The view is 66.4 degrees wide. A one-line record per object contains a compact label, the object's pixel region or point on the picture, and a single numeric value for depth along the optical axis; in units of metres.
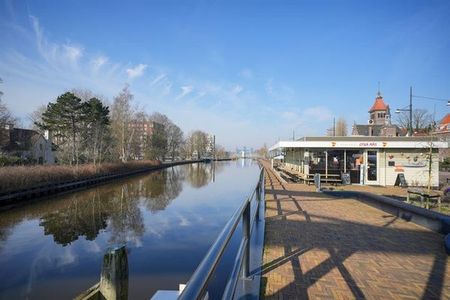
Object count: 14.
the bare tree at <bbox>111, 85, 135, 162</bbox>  43.38
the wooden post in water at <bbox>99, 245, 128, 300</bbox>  4.35
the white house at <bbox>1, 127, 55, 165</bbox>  42.04
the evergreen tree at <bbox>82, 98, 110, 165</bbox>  37.84
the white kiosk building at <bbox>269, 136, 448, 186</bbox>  20.02
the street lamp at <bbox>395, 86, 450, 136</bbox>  22.78
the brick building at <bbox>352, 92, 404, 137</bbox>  45.08
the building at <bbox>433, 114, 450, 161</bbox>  48.47
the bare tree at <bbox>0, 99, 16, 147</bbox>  30.50
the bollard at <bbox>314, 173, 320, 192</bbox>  15.67
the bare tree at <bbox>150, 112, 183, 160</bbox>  72.72
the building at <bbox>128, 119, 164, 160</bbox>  46.11
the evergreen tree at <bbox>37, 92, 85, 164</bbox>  36.20
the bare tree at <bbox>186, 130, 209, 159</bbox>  103.88
